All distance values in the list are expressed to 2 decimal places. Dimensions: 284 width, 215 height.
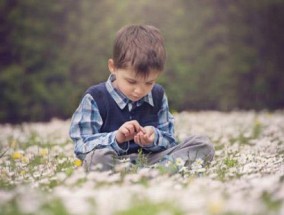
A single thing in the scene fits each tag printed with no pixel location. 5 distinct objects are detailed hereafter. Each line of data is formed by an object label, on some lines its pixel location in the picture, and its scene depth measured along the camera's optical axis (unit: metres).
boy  3.49
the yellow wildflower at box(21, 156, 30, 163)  3.86
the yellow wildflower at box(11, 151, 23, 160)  4.04
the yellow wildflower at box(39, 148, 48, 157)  4.20
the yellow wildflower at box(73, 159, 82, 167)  3.64
